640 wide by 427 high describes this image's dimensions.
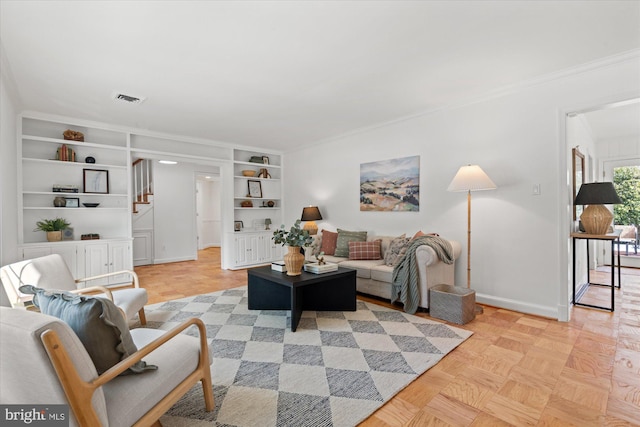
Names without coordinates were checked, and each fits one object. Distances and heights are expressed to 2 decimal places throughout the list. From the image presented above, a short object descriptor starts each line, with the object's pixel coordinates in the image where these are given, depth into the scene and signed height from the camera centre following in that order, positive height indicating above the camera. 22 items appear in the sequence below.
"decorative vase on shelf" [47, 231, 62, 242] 4.29 -0.35
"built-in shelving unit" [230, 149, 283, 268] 6.29 +0.05
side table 3.31 -0.33
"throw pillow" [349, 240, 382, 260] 4.40 -0.59
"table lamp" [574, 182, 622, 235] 3.28 +0.05
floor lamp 3.31 +0.30
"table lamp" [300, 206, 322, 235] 5.72 -0.11
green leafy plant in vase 3.13 -0.36
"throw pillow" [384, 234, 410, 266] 3.96 -0.53
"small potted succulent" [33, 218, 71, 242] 4.28 -0.23
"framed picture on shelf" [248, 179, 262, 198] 6.61 +0.46
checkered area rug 1.76 -1.14
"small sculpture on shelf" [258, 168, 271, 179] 6.71 +0.77
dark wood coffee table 3.46 -0.95
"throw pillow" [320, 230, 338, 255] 4.98 -0.55
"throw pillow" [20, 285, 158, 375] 1.23 -0.46
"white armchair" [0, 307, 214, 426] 1.02 -0.60
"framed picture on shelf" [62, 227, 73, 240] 4.54 -0.34
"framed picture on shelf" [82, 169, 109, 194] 4.72 +0.46
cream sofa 3.37 -0.75
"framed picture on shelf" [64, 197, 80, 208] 4.54 +0.13
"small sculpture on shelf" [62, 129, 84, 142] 4.49 +1.11
